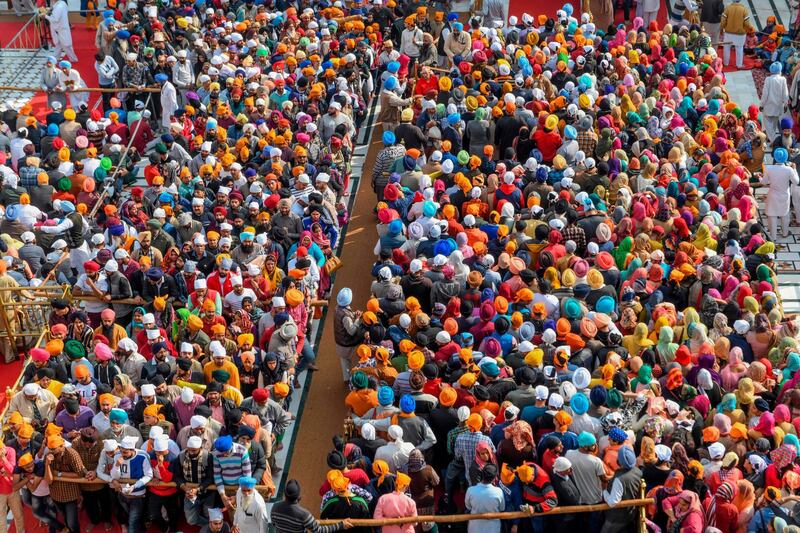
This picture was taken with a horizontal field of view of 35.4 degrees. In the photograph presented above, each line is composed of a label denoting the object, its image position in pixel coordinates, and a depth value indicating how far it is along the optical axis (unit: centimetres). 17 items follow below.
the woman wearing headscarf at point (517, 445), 1605
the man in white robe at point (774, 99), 2658
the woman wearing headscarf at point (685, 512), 1484
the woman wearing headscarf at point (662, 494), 1516
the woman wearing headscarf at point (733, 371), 1727
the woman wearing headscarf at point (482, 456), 1591
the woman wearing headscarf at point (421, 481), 1605
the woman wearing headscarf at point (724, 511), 1502
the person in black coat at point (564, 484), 1552
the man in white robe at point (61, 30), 3142
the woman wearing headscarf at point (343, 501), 1554
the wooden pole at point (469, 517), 1533
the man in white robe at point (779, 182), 2323
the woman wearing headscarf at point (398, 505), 1545
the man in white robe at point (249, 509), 1571
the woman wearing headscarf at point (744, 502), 1509
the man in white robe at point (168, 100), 2712
